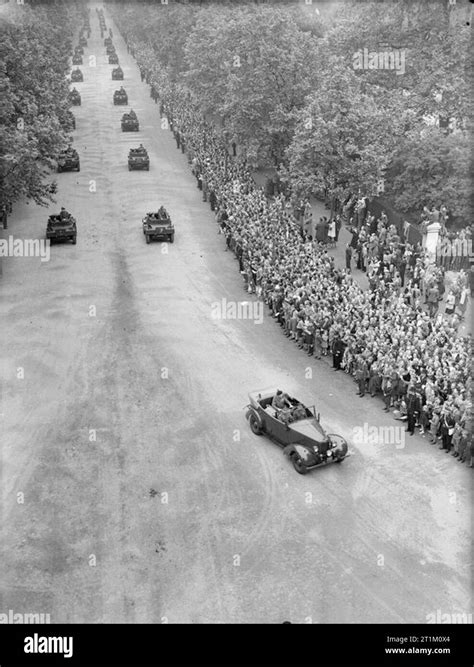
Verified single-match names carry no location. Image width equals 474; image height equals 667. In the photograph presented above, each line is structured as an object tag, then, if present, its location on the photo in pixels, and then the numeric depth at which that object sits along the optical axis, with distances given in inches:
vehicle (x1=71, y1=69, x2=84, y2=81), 3112.7
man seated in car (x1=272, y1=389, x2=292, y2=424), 749.9
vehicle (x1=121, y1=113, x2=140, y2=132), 2277.3
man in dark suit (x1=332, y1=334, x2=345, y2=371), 910.4
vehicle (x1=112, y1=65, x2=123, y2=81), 3201.3
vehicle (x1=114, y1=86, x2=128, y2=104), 2679.6
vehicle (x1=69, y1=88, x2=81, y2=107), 2615.9
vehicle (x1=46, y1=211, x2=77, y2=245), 1348.4
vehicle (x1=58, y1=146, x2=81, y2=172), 1828.6
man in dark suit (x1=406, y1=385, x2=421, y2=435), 768.9
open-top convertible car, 704.4
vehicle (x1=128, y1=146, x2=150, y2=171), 1862.9
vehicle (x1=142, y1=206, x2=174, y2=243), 1354.8
